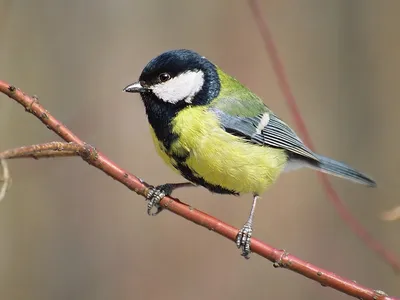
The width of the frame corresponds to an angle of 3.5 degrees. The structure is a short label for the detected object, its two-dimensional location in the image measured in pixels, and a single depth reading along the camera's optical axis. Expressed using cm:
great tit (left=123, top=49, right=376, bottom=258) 271
